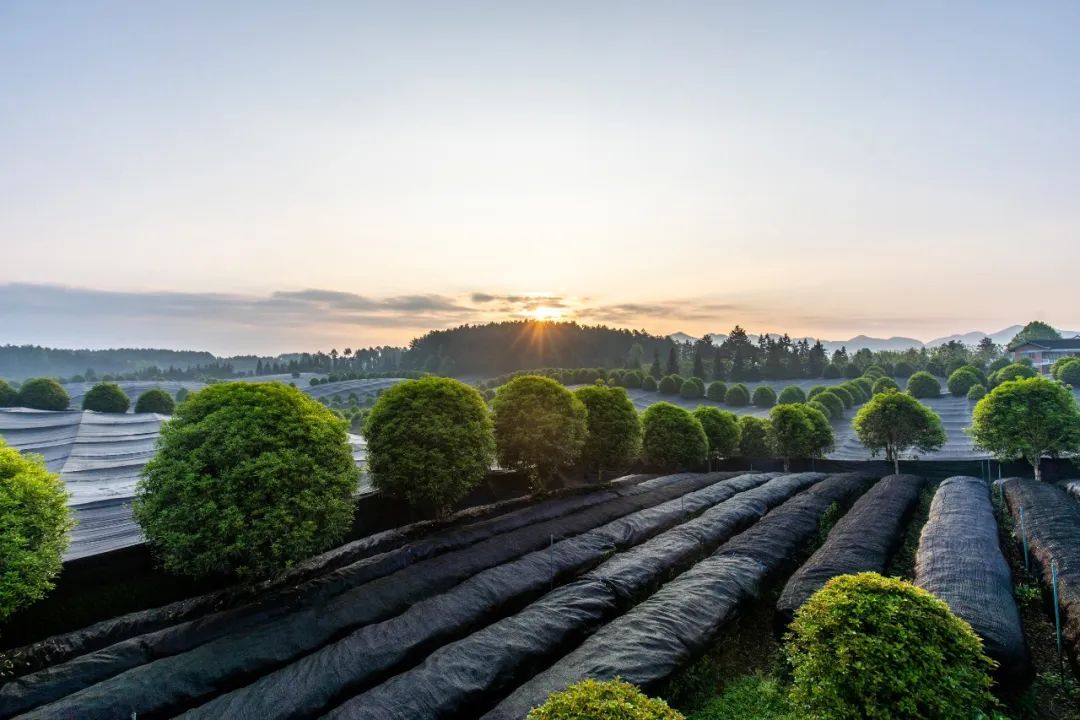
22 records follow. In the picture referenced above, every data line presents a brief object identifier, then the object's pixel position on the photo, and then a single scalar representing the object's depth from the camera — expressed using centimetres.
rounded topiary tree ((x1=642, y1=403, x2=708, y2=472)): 2248
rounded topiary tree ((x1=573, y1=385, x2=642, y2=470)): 1955
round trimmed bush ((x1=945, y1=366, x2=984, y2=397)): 4550
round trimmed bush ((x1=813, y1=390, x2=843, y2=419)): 4256
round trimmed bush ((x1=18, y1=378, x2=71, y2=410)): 3105
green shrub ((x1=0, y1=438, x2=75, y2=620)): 707
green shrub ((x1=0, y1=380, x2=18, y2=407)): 3177
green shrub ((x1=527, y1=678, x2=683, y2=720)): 381
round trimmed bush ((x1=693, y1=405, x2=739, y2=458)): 2580
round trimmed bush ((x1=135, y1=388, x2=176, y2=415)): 3578
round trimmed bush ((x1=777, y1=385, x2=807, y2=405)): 4534
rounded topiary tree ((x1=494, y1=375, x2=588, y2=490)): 1630
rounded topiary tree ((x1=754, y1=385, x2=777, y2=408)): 5253
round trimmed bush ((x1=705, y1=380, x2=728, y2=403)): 5681
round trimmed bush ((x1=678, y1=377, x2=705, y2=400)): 5782
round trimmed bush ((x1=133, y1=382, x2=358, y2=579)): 857
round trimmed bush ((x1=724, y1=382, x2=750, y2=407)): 5556
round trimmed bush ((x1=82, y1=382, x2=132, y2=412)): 3172
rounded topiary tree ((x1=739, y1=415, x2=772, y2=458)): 2756
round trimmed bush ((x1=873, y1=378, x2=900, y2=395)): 4650
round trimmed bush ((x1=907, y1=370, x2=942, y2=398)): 4541
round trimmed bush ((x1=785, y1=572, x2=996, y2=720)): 483
